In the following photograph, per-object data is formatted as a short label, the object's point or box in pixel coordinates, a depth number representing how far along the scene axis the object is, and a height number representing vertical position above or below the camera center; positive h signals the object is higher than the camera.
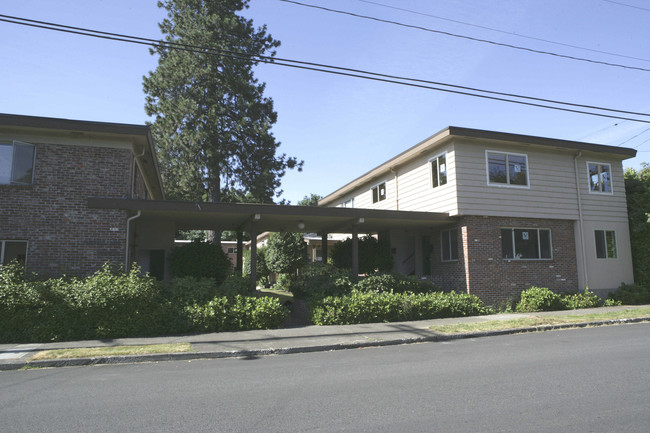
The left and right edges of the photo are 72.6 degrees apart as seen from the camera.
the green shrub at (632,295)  16.86 -0.78
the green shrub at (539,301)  15.20 -0.90
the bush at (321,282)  14.08 -0.23
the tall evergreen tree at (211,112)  26.28 +9.94
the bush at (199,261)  14.37 +0.45
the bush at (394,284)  14.48 -0.31
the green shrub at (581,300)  15.83 -0.93
